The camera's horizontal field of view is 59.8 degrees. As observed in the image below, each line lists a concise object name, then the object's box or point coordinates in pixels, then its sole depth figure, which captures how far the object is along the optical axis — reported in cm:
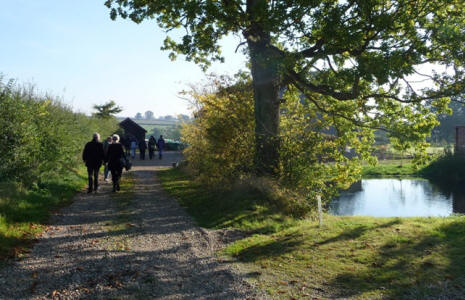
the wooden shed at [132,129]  4928
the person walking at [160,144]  3090
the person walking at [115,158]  1278
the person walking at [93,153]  1245
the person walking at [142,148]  2969
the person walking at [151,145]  3072
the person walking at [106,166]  1404
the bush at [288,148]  1123
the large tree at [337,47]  943
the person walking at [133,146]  2998
